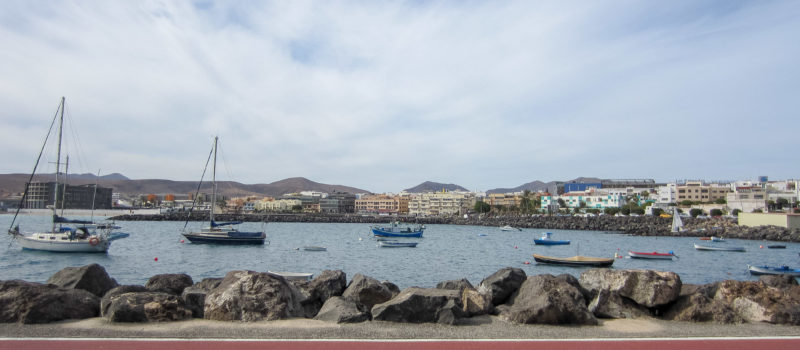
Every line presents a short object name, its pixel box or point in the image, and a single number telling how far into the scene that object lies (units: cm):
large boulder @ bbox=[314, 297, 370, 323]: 901
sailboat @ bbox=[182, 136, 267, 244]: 5538
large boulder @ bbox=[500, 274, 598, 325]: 895
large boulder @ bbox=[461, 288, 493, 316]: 986
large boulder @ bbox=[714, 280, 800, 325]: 916
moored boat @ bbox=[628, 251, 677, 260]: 4272
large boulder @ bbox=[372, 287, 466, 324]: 899
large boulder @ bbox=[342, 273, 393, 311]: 1205
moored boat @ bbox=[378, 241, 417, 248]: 5447
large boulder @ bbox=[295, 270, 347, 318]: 1193
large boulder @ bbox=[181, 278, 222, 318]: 959
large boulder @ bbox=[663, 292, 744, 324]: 938
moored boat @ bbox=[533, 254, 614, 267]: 3447
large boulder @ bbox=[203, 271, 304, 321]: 909
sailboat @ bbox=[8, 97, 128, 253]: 3978
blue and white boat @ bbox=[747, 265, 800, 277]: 3080
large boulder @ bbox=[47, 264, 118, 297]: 1237
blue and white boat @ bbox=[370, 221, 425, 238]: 7525
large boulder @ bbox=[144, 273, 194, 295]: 1324
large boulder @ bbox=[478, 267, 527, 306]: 1206
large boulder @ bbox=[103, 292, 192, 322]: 866
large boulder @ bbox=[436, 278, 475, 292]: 1381
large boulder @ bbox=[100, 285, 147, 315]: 931
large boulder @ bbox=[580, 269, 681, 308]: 990
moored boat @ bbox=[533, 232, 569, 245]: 6233
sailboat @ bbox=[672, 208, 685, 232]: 8227
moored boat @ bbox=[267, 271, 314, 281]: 2092
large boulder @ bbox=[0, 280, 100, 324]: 852
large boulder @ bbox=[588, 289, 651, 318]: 993
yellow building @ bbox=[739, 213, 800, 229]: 7719
